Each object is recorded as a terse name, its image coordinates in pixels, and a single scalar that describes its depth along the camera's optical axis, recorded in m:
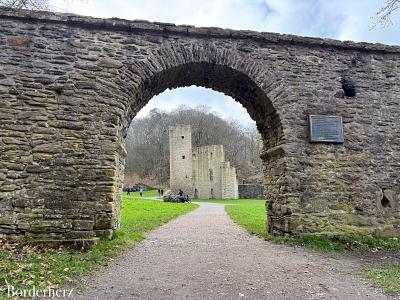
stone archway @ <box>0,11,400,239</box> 6.61
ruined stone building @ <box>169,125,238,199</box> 41.81
